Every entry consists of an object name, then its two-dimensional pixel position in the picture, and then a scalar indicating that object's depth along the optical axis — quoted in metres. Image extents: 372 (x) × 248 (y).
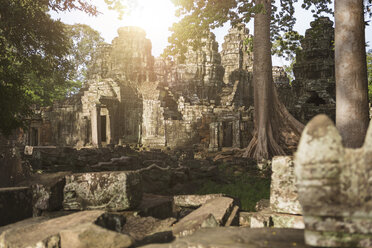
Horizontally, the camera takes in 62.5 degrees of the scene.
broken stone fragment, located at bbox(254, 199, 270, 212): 4.36
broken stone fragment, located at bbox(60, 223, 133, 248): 2.51
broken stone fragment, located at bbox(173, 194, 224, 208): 4.94
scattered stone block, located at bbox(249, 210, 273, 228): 3.54
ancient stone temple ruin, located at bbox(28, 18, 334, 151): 20.94
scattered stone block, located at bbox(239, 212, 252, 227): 4.31
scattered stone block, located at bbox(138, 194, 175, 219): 4.01
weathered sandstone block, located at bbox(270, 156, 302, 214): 3.51
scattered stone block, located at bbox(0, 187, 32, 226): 3.96
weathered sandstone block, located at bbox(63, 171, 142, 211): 3.73
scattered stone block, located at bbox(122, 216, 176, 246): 2.96
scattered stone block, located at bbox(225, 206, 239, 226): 3.66
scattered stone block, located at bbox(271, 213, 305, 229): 3.36
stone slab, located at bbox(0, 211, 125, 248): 2.68
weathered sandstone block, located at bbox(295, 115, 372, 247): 1.93
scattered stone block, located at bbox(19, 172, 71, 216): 3.93
